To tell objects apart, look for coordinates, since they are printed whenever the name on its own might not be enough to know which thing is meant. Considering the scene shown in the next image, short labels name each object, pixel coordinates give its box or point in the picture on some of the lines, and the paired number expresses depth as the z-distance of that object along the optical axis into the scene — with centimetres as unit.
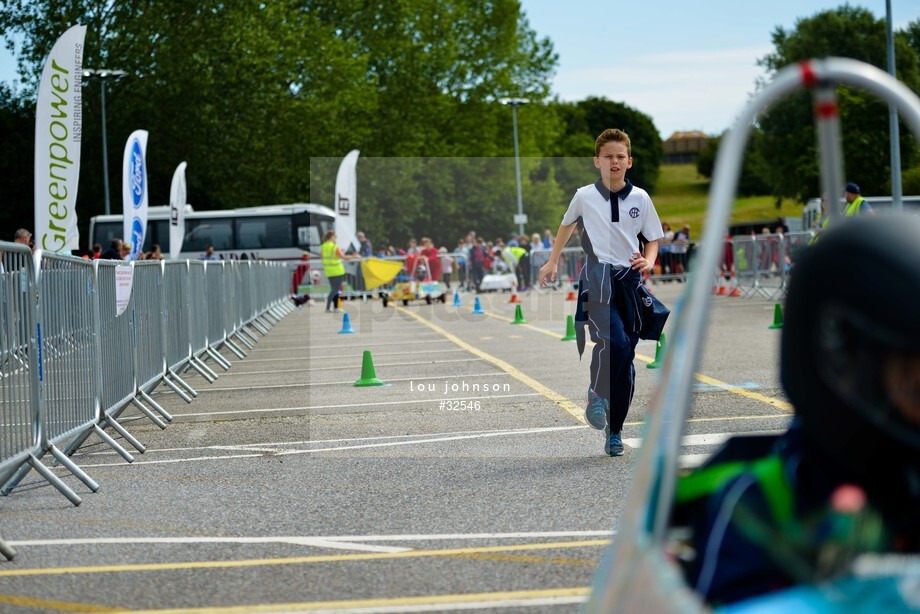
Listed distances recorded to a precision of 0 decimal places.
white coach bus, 5022
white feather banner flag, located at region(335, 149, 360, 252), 3478
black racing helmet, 200
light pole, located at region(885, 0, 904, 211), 3098
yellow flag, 3562
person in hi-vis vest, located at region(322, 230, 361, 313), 2997
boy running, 805
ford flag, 1842
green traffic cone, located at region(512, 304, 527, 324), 2427
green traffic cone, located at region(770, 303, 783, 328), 1758
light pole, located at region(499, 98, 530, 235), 6119
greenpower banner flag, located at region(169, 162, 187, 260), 2700
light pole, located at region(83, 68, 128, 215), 4278
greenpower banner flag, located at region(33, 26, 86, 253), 1541
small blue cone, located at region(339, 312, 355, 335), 2409
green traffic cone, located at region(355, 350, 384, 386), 1373
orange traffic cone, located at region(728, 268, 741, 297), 3152
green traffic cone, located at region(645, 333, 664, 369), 1399
